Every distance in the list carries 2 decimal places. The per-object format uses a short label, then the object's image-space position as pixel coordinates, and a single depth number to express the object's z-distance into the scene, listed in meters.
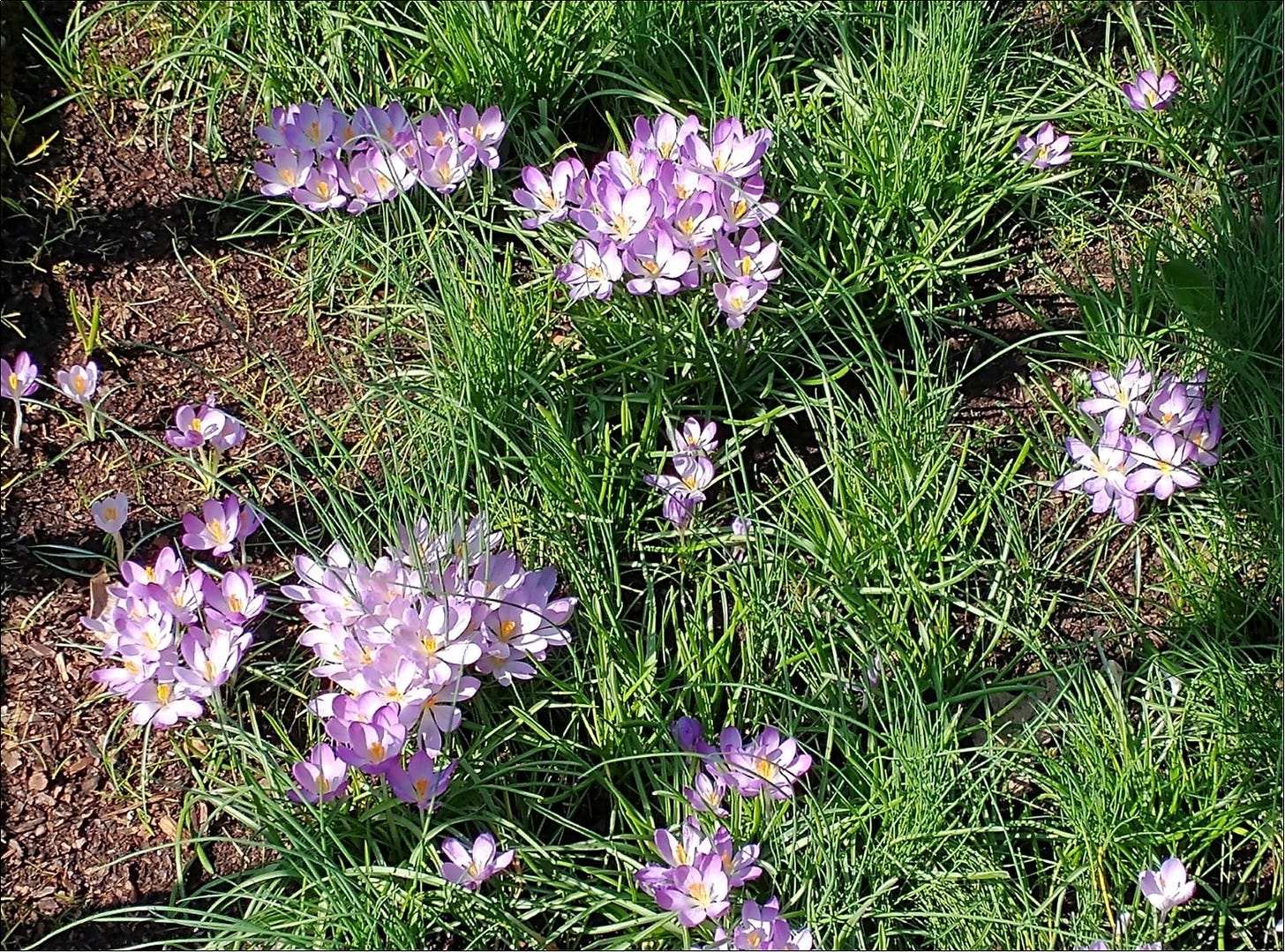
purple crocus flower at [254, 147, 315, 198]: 2.31
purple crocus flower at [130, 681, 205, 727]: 1.72
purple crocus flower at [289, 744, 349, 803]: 1.63
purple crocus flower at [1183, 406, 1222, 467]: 2.00
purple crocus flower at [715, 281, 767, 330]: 2.09
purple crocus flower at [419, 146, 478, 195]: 2.28
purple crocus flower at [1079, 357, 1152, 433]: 2.02
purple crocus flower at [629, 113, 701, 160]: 2.25
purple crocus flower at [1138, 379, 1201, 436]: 1.99
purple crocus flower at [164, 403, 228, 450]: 2.03
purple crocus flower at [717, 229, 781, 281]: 2.11
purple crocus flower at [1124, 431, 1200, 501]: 1.97
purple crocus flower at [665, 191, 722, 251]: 2.09
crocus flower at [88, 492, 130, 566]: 1.93
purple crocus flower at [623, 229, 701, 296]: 2.08
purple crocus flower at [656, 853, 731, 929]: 1.56
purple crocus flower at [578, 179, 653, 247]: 2.12
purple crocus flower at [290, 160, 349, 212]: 2.30
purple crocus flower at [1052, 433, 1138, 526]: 1.98
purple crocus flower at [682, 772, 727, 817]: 1.68
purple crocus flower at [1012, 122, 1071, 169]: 2.36
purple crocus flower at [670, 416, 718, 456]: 2.05
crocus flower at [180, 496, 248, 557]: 1.90
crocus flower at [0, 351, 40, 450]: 2.09
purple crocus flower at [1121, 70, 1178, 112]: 2.47
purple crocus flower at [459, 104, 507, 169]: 2.32
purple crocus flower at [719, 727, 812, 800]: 1.69
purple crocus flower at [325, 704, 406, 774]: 1.62
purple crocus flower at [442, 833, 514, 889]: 1.61
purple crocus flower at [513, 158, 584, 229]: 2.22
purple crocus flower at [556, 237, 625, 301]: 2.11
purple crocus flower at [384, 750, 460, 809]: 1.63
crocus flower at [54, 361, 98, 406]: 2.08
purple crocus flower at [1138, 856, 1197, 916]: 1.58
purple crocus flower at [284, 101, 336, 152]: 2.33
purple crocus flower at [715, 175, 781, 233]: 2.14
